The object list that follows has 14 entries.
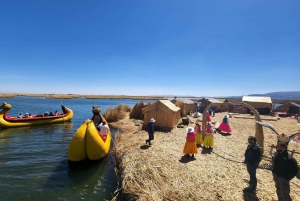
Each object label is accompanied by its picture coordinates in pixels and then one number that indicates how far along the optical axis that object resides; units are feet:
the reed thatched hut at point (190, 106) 83.82
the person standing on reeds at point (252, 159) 15.19
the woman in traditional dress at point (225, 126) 39.45
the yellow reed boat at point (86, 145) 24.49
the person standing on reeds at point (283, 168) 12.62
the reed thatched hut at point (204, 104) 95.10
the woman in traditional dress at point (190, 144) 23.44
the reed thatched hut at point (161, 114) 43.78
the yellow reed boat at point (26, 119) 50.03
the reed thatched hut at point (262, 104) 85.17
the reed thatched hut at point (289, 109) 85.69
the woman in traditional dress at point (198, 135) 29.96
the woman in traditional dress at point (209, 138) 27.85
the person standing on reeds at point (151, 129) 30.27
